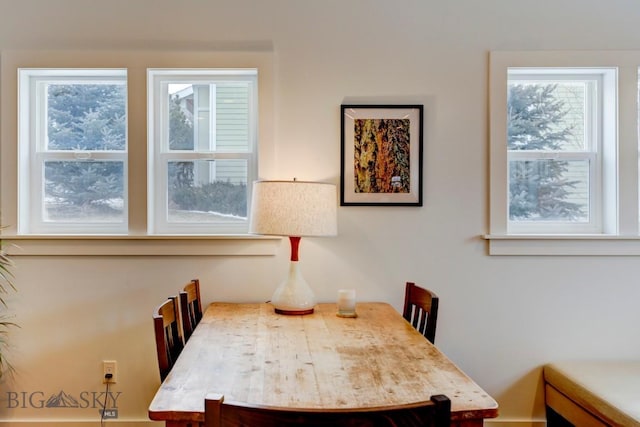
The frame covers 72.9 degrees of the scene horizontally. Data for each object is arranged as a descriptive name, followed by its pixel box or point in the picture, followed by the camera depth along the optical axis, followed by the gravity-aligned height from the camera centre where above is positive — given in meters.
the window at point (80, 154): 2.28 +0.31
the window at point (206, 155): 2.30 +0.30
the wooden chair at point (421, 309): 1.71 -0.42
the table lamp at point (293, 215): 1.82 -0.02
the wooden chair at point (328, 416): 0.81 -0.39
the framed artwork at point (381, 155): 2.21 +0.29
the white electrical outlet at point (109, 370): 2.18 -0.80
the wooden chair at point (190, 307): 1.71 -0.41
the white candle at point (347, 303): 1.91 -0.40
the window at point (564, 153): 2.21 +0.30
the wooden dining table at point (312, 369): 1.06 -0.47
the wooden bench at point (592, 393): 1.68 -0.77
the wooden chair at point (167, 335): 1.32 -0.41
